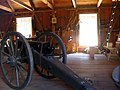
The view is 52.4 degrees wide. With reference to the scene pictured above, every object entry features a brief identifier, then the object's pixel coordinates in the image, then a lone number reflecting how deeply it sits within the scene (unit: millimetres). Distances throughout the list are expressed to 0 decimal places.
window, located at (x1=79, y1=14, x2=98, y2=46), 6298
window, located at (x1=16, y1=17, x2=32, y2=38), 6821
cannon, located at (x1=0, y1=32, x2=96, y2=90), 1600
